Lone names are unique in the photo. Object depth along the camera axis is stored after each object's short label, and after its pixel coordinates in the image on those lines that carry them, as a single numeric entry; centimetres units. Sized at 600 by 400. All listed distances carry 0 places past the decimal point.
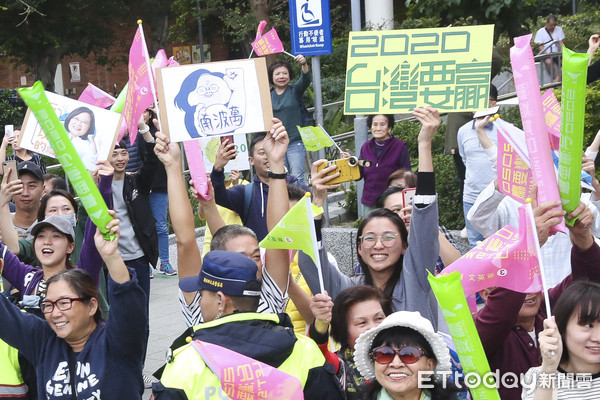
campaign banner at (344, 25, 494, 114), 488
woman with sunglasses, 328
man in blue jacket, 610
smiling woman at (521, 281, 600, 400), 331
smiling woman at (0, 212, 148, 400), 376
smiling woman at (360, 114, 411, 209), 809
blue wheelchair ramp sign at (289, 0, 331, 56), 936
